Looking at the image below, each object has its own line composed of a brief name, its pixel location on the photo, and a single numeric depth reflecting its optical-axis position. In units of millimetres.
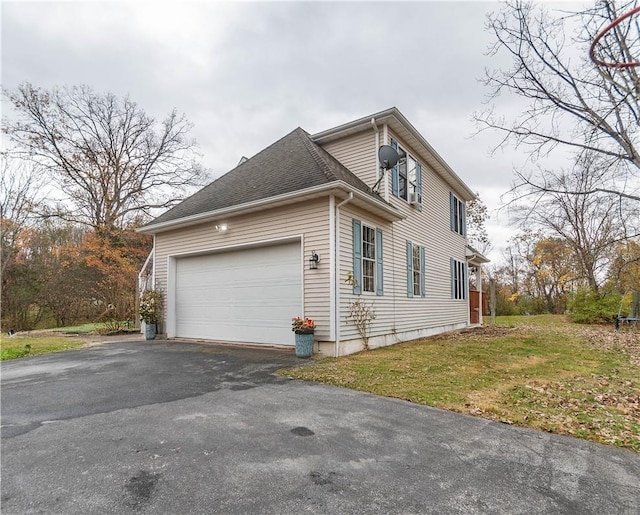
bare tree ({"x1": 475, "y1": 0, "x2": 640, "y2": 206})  7223
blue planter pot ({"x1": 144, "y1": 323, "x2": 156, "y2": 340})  9625
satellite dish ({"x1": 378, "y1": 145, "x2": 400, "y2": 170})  8367
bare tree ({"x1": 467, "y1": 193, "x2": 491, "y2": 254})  24516
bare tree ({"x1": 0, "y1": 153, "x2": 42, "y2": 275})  14875
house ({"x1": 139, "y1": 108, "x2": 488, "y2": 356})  7102
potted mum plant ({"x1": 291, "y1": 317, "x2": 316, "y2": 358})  6648
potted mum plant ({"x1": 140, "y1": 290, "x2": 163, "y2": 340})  9617
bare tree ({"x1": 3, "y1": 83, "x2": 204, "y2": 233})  17109
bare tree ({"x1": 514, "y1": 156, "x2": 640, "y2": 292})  7816
